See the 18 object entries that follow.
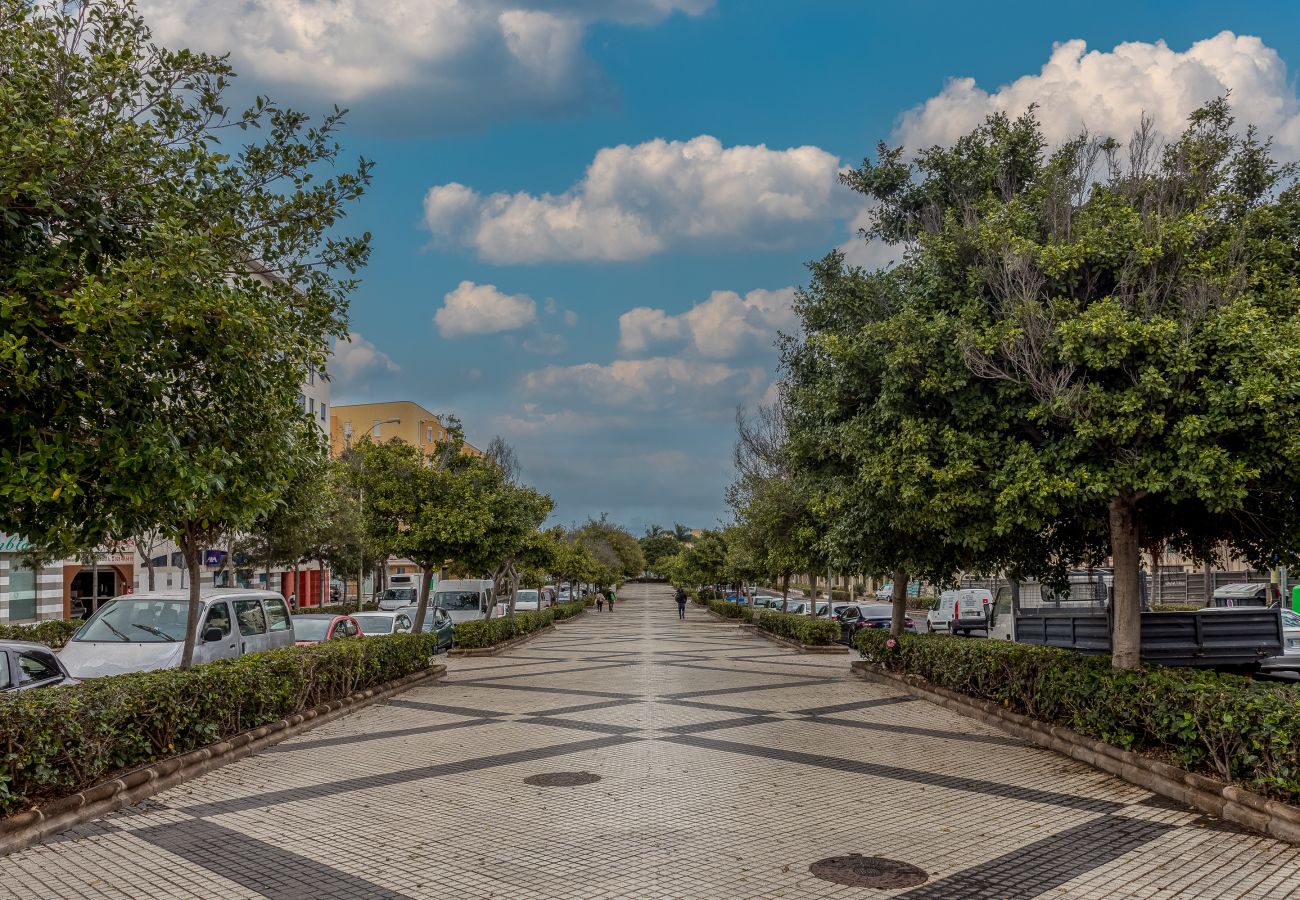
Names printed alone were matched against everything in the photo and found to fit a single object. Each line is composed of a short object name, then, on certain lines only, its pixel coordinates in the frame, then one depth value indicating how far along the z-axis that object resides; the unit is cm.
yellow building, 8200
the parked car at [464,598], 3120
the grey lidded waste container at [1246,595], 3114
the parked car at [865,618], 2939
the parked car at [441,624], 2709
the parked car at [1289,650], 1553
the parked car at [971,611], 2806
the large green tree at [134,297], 591
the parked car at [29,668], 919
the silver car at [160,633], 1183
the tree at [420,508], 1938
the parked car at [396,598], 3997
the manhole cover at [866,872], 606
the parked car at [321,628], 1822
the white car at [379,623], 2318
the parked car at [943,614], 2927
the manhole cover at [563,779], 897
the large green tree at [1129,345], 830
